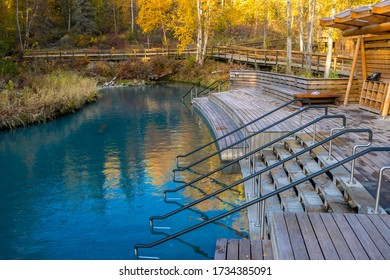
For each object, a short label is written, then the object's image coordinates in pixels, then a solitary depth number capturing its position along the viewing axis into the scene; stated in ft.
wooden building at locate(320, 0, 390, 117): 34.04
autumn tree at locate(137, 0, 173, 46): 143.13
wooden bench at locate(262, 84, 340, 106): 42.52
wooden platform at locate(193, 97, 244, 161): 34.81
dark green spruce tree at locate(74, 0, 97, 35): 159.84
